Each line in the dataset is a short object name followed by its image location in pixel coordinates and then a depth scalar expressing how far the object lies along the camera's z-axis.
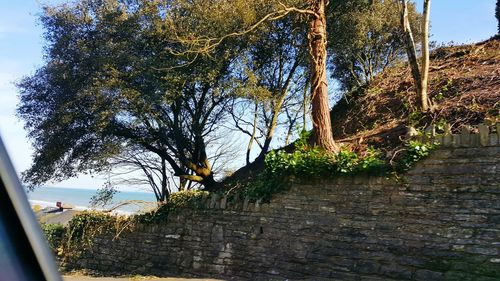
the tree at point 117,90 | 14.09
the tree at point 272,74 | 15.09
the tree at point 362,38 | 15.82
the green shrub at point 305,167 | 8.71
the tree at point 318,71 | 10.57
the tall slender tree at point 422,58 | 10.34
